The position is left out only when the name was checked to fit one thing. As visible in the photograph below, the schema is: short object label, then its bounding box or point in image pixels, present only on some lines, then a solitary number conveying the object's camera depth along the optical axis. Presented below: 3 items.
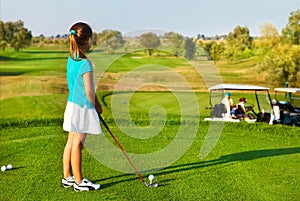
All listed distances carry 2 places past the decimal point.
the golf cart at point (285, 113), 12.06
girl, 4.34
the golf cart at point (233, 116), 11.57
